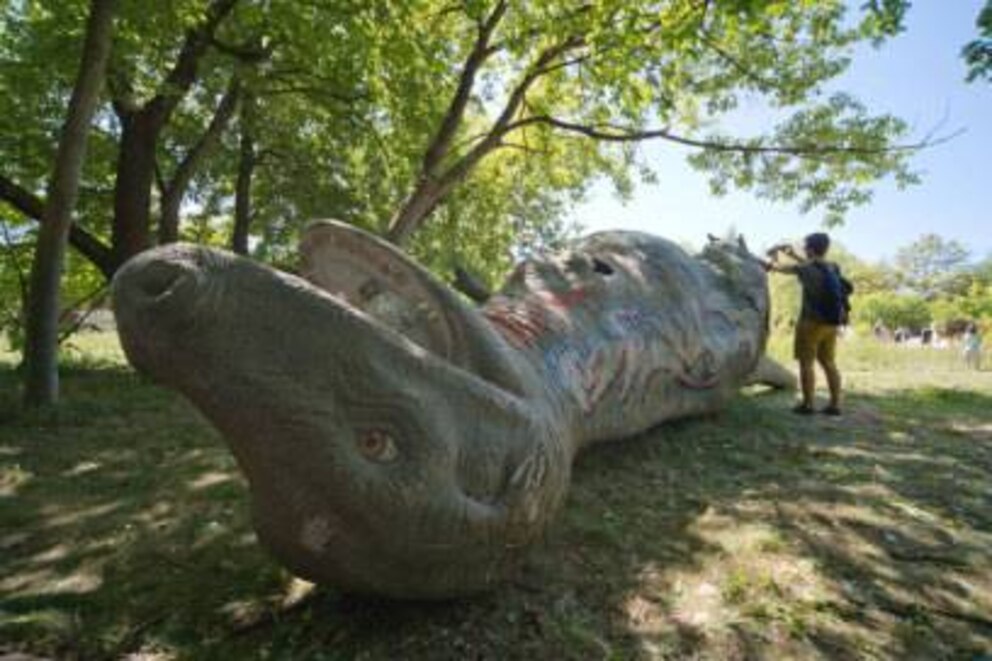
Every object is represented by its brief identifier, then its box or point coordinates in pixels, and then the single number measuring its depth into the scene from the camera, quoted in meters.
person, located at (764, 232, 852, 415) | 6.68
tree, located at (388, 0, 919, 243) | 10.84
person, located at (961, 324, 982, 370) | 17.74
